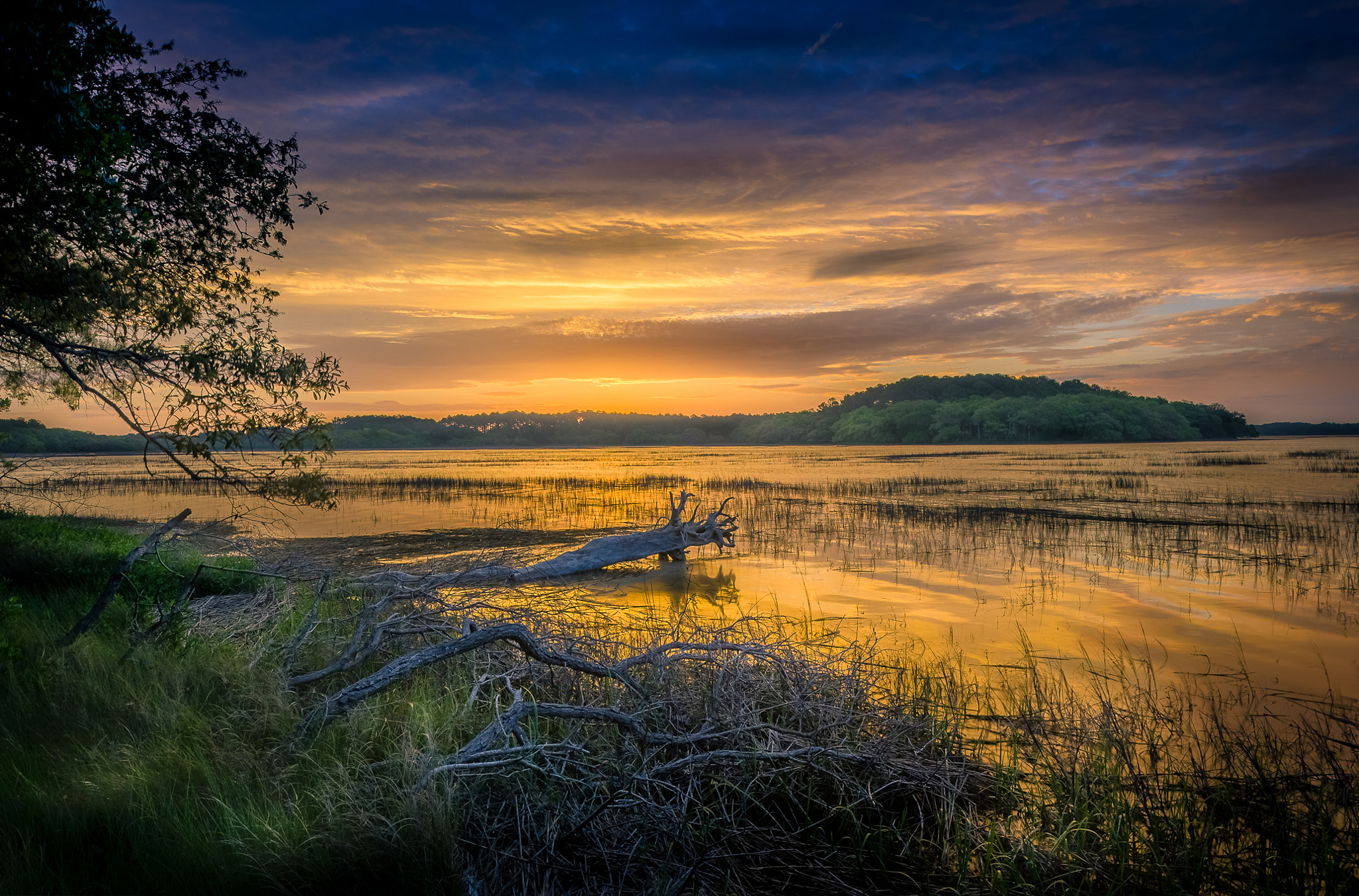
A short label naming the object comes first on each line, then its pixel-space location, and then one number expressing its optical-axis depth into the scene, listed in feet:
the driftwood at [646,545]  47.29
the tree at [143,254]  16.20
